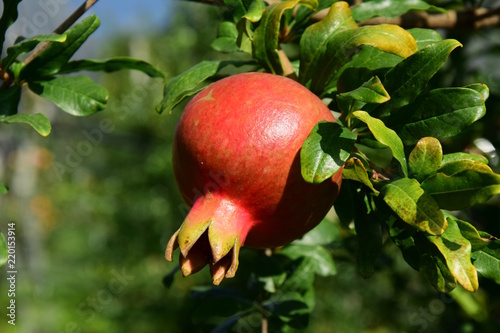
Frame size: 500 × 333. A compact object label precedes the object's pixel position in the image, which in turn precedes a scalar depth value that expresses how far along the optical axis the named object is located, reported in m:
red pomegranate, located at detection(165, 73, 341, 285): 0.75
